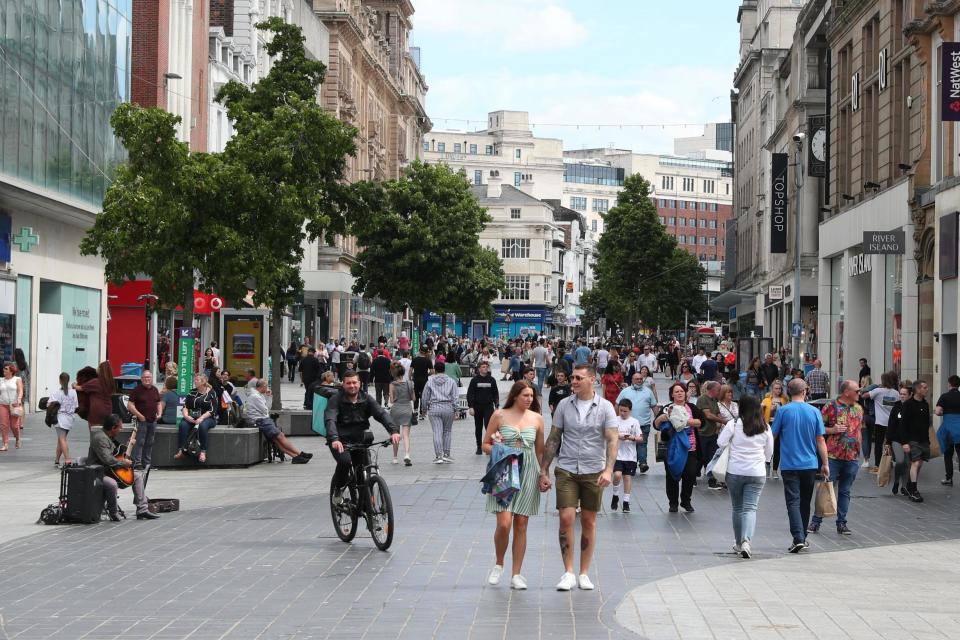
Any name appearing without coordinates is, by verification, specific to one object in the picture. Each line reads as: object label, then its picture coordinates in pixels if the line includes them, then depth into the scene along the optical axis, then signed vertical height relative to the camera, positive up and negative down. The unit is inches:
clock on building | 2017.7 +280.1
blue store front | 5807.1 +105.9
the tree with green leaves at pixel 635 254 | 3383.4 +212.4
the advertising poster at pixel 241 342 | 1686.8 +3.2
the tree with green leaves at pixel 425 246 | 2632.9 +172.8
